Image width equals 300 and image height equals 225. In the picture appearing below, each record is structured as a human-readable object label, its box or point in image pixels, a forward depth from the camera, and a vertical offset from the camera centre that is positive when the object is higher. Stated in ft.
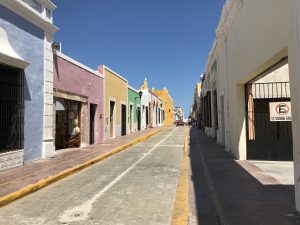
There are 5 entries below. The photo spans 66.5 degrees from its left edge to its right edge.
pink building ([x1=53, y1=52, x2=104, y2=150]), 36.47 +3.70
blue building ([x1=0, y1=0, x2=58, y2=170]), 24.83 +5.13
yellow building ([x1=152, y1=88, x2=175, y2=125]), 165.02 +13.28
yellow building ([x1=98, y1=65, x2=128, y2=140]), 56.72 +5.66
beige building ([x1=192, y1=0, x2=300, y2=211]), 13.23 +4.36
